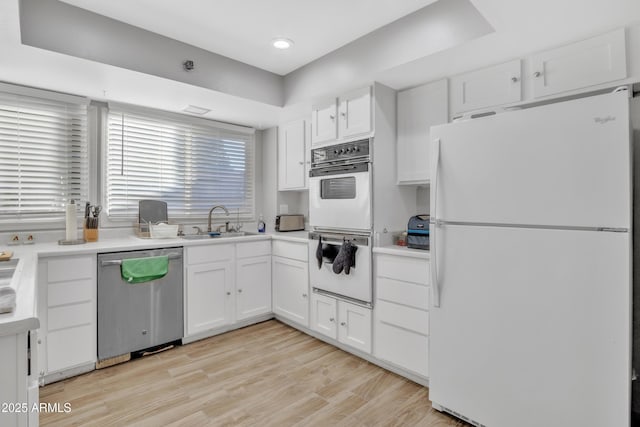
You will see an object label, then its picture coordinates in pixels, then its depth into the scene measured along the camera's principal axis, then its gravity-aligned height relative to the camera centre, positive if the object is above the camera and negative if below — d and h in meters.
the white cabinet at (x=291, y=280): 3.19 -0.65
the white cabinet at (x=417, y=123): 2.47 +0.70
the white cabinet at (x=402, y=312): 2.25 -0.68
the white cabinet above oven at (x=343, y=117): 2.64 +0.83
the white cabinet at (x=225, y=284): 2.99 -0.66
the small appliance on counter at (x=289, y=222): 3.74 -0.08
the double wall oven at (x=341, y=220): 2.63 -0.04
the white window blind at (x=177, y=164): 3.15 +0.53
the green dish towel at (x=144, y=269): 2.59 -0.42
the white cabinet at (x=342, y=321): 2.64 -0.89
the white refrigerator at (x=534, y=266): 1.43 -0.24
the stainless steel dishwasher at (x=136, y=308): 2.53 -0.74
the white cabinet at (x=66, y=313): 2.28 -0.69
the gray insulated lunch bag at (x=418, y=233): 2.36 -0.13
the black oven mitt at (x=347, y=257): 2.68 -0.33
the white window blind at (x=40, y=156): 2.64 +0.48
